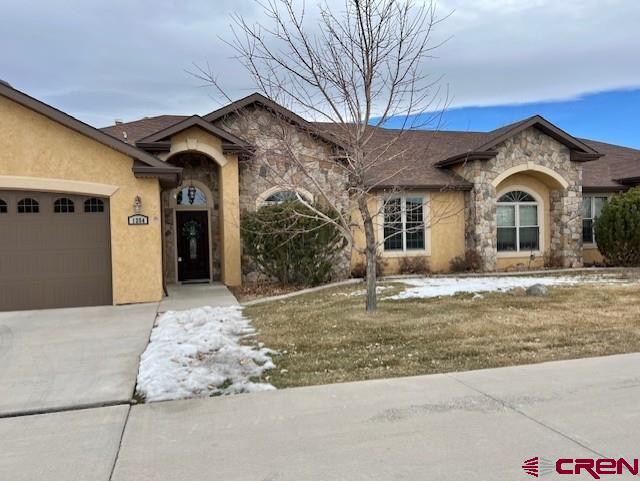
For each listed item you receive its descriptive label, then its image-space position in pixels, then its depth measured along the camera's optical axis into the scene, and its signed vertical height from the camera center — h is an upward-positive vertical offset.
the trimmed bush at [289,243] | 13.08 -0.15
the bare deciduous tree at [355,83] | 9.15 +2.87
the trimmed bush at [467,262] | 16.78 -0.96
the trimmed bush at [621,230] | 16.52 -0.02
